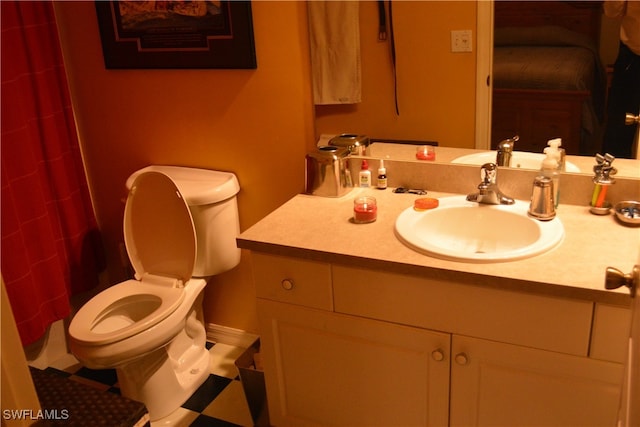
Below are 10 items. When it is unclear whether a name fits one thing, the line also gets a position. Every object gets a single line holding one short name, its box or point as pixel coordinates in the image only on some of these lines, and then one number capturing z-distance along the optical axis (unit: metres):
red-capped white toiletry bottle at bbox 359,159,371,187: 2.01
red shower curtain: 2.12
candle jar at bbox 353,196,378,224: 1.74
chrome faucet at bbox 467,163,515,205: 1.78
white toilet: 2.09
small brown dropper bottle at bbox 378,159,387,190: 1.99
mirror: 1.80
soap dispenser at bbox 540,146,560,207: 1.75
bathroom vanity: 1.39
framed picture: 2.07
